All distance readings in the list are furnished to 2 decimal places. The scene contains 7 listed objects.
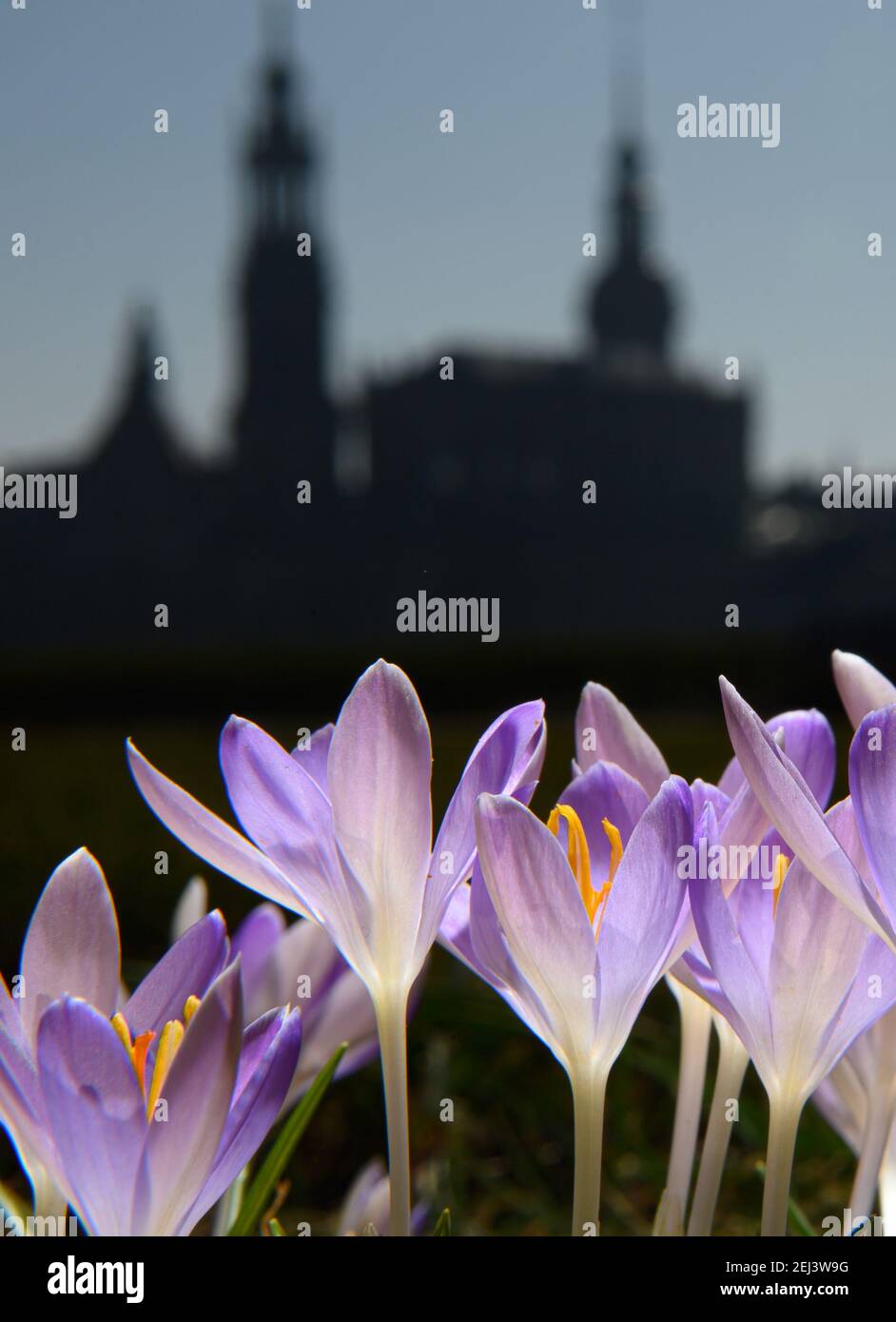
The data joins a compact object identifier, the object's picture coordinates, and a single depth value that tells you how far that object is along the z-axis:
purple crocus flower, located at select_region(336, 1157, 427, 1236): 0.70
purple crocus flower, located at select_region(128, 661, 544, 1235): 0.61
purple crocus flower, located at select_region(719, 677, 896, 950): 0.59
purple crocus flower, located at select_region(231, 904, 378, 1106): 0.68
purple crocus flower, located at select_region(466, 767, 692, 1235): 0.60
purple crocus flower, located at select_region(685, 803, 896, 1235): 0.61
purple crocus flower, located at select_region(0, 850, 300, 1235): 0.59
